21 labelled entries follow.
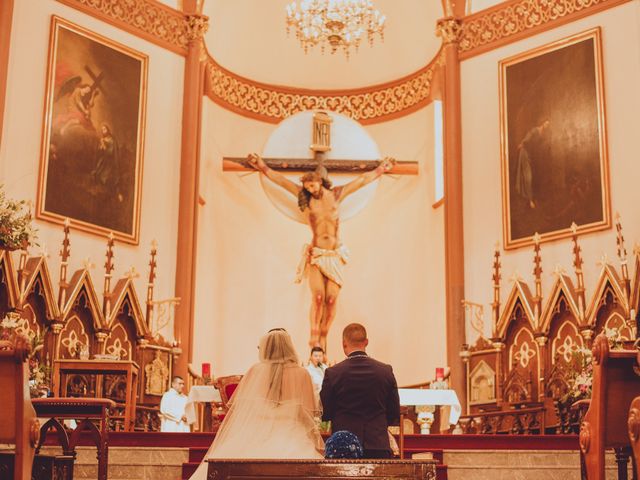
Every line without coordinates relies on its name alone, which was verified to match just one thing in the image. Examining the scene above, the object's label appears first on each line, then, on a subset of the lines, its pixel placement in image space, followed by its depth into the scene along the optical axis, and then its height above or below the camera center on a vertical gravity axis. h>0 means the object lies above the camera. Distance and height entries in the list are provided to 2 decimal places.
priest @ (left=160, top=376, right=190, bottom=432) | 13.23 +0.39
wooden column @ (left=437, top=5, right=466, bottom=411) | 15.48 +3.76
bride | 7.26 +0.22
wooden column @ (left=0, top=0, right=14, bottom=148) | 14.05 +5.52
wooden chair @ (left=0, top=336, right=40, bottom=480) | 6.22 +0.22
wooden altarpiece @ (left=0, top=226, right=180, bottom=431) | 12.89 +1.52
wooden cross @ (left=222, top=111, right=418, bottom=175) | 16.56 +4.53
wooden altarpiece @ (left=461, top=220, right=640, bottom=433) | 13.39 +1.39
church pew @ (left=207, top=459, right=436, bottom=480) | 5.78 -0.16
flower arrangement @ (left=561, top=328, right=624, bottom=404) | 10.87 +0.88
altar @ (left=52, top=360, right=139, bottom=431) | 12.20 +0.74
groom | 6.51 +0.30
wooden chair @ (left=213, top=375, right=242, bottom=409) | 11.11 +0.61
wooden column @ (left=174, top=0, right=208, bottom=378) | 15.56 +4.07
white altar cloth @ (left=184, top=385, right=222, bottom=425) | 11.95 +0.54
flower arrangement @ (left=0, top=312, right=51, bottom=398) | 9.93 +1.07
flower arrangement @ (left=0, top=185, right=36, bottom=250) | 9.74 +2.03
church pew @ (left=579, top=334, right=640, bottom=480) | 6.27 +0.26
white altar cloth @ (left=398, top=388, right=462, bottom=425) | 11.30 +0.51
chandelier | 14.84 +6.18
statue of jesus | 15.48 +3.23
